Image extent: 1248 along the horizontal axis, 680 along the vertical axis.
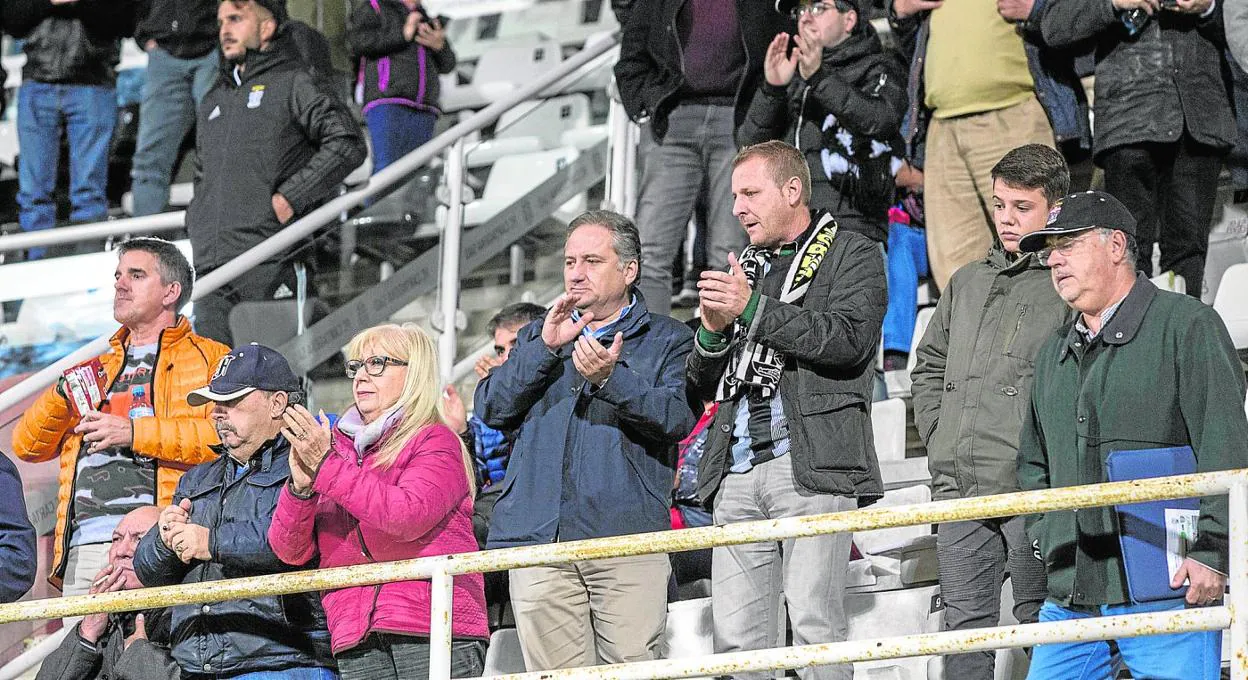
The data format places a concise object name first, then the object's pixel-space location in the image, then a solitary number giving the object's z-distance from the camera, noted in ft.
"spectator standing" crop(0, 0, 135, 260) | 64.34
